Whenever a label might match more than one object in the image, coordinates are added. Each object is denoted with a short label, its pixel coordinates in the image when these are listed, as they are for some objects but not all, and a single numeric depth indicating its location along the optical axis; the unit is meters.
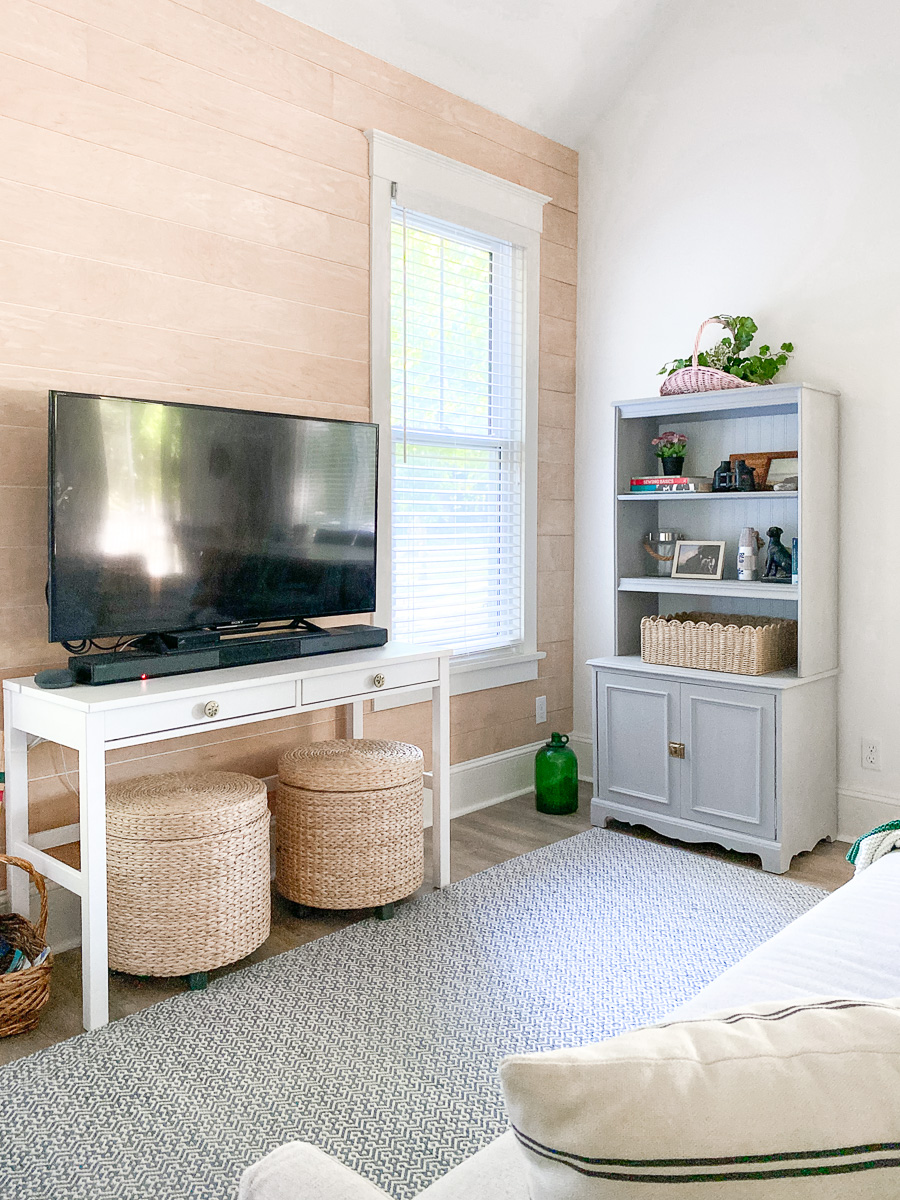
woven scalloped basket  3.28
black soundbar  2.32
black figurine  3.43
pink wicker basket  3.43
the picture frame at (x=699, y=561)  3.64
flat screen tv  2.35
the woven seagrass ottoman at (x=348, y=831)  2.68
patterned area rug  1.75
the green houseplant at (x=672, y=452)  3.69
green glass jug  3.76
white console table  2.14
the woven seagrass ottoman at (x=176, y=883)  2.29
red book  3.57
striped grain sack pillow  0.59
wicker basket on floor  2.11
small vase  3.70
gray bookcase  3.19
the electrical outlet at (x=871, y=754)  3.41
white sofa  0.86
